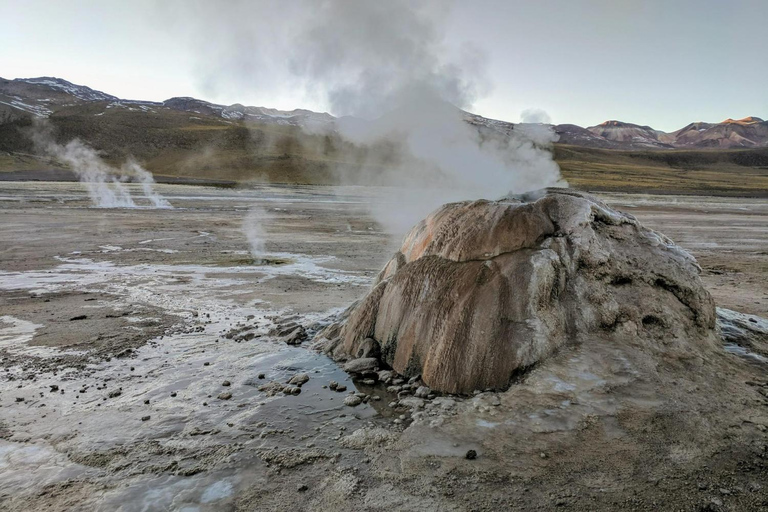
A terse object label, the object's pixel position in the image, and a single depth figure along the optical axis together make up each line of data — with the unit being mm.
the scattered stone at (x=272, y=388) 5864
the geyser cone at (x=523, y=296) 5824
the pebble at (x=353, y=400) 5590
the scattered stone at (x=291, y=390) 5871
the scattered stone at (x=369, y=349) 6750
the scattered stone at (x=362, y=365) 6449
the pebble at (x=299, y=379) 6129
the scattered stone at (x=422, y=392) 5641
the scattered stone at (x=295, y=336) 7768
